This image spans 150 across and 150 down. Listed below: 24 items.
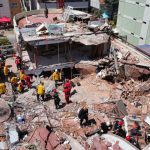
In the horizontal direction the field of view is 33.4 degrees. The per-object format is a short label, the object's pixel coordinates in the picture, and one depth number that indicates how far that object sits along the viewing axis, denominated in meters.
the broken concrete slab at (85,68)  24.05
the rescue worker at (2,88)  20.56
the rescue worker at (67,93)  19.54
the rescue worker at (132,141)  15.42
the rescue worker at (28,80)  21.68
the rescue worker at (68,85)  19.99
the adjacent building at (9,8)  50.34
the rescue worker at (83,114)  17.22
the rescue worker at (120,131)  16.30
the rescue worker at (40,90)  19.56
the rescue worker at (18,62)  23.66
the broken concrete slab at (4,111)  18.06
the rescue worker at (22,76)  21.73
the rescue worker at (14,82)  21.48
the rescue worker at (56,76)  22.09
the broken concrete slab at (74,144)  15.87
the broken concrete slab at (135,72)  21.89
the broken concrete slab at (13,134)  15.99
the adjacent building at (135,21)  35.72
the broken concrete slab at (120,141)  14.66
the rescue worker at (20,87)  21.16
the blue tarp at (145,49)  24.02
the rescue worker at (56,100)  18.94
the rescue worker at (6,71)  22.95
